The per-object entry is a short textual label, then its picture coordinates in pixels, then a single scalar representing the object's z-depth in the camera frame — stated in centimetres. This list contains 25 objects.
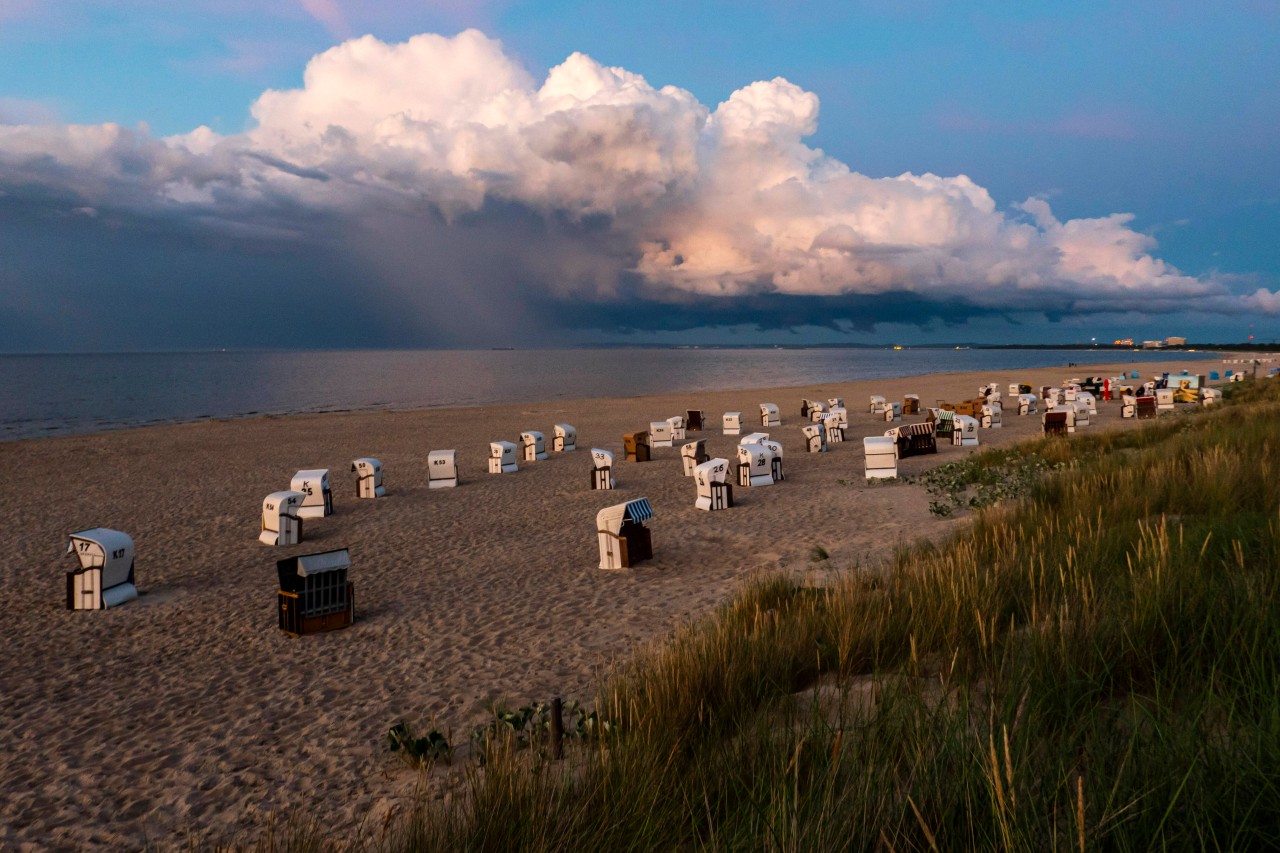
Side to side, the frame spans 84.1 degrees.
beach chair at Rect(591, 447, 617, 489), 1772
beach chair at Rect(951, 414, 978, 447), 2308
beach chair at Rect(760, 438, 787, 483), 1741
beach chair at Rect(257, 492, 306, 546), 1335
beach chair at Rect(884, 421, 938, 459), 2141
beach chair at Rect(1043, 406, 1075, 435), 2278
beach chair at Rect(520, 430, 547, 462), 2295
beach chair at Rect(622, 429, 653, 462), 2205
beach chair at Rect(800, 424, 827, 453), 2275
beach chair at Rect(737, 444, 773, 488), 1683
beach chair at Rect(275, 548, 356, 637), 841
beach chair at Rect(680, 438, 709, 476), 1880
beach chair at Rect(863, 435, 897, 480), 1684
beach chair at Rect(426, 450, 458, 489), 1872
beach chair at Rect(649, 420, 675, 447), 2459
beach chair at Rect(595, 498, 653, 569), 1071
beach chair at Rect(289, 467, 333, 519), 1538
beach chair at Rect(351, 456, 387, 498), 1753
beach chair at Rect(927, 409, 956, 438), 2570
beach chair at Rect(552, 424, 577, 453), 2503
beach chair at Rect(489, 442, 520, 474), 2092
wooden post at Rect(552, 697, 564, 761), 419
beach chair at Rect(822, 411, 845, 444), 2542
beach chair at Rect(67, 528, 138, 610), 964
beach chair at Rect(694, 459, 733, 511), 1472
